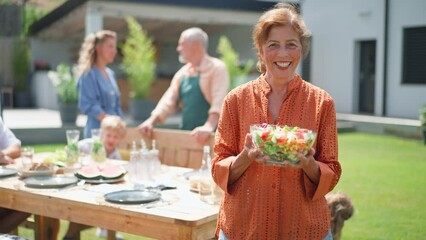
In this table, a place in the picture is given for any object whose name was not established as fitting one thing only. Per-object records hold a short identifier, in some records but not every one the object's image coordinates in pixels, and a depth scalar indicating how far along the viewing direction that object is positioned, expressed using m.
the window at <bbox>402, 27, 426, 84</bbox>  14.69
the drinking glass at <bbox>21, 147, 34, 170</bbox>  3.91
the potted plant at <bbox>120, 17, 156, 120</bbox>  13.80
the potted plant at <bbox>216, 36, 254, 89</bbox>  14.45
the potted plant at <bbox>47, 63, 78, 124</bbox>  12.84
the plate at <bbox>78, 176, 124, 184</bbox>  3.65
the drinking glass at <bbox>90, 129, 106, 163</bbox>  4.17
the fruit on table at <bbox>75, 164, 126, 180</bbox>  3.70
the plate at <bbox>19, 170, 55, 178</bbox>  3.71
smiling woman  2.19
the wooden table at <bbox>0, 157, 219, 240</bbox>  2.78
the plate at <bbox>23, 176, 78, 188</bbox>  3.42
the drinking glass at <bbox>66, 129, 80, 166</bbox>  4.19
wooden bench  4.78
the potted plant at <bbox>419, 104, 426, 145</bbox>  11.98
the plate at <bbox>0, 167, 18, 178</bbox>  3.75
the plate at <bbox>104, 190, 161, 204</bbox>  3.01
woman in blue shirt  5.26
